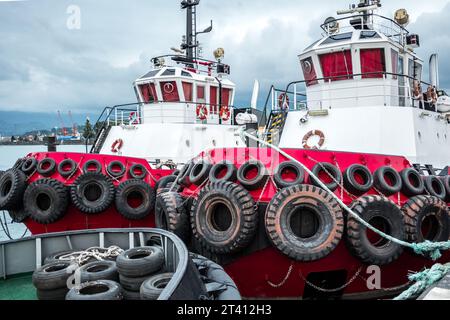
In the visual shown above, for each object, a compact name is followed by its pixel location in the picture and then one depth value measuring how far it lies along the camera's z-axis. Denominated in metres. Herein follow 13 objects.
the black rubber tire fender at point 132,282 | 3.83
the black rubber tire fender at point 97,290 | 3.27
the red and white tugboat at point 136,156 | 8.45
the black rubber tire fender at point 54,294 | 3.84
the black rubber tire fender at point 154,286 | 3.46
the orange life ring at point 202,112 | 13.97
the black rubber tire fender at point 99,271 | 3.84
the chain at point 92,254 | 4.46
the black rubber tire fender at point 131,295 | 3.78
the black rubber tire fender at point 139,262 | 3.86
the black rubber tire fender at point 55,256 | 4.54
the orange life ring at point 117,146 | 12.40
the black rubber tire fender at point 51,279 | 3.84
